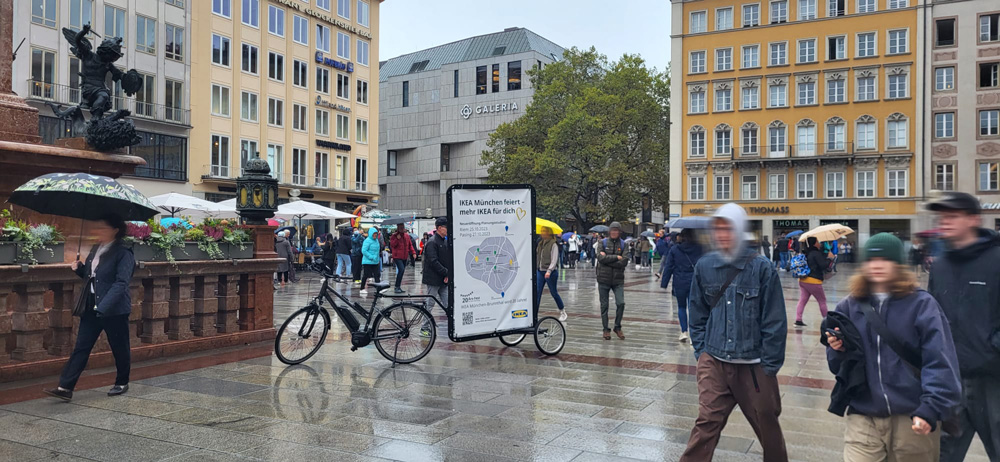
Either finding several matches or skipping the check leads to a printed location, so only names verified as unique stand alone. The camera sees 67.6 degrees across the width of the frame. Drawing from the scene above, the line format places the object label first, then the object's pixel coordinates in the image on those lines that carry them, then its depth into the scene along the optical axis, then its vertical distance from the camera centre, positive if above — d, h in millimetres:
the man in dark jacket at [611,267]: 10461 -413
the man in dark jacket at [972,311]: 3719 -362
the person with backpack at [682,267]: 10281 -407
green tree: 48969 +6668
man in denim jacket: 4055 -578
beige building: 40625 +8568
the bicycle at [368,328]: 8195 -1022
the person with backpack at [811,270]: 11875 -511
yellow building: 46312 +8318
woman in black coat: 6285 -563
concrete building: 66500 +11975
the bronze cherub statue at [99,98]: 9984 +1884
